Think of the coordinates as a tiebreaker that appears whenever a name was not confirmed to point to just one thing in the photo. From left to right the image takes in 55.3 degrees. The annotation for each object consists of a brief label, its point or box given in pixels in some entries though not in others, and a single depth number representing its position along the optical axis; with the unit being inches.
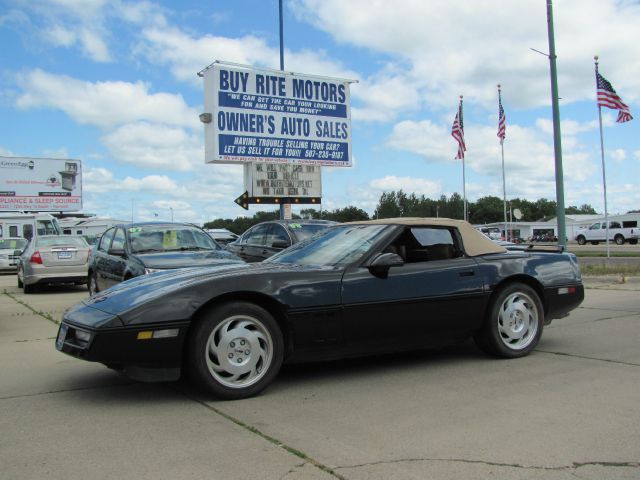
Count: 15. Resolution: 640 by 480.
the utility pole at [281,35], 821.2
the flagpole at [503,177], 1499.1
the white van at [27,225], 1133.7
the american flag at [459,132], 1221.1
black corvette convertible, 171.5
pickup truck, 1828.2
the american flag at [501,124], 1283.1
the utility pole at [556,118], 584.7
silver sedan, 556.1
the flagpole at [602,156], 912.3
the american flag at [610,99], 820.0
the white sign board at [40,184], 1737.2
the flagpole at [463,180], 1528.1
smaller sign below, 713.6
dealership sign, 687.1
